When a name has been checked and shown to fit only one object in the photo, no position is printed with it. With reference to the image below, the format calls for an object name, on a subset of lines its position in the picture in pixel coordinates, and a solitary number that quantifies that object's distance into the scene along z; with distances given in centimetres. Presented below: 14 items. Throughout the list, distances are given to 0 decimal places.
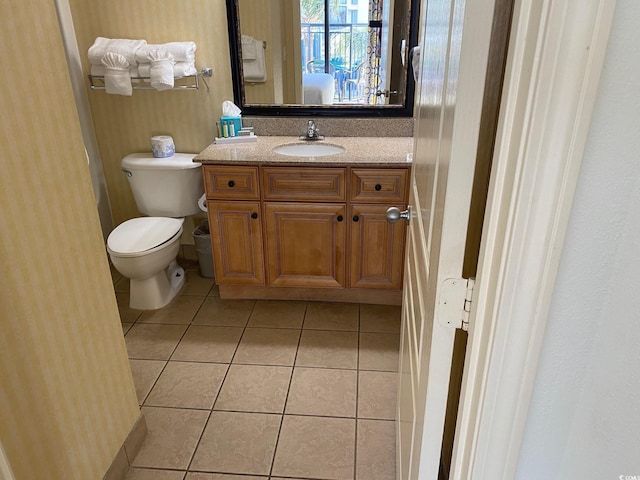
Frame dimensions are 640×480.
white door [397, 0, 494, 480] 61
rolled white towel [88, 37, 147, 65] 244
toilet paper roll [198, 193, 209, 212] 272
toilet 242
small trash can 284
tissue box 258
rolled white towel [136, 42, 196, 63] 245
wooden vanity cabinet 229
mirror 246
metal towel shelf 260
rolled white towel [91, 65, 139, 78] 249
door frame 50
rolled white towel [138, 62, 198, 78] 247
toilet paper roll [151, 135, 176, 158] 267
